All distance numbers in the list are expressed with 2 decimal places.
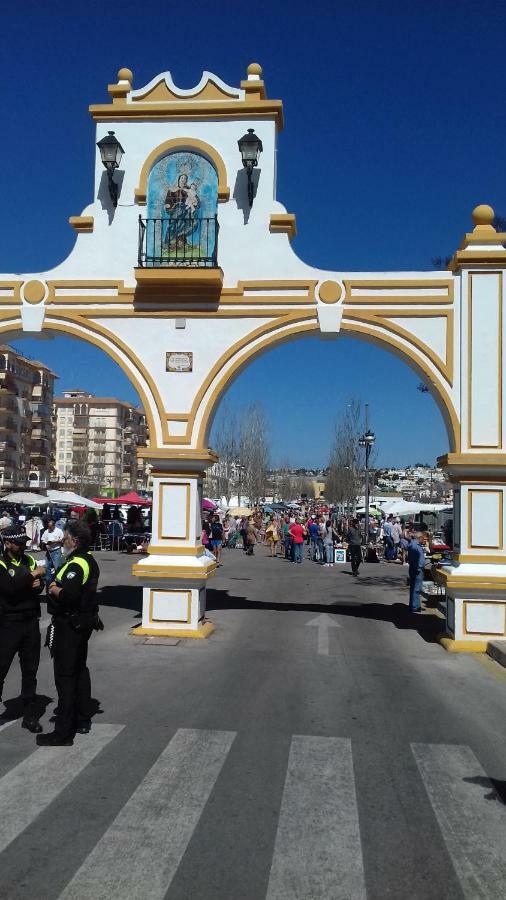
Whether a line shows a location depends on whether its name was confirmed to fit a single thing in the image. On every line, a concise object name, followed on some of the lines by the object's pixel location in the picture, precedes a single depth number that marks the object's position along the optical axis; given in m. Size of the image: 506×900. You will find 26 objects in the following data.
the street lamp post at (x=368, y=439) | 27.77
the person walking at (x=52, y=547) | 13.64
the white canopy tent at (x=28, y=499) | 33.69
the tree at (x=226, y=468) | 55.62
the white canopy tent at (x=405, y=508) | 33.69
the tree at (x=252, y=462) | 58.62
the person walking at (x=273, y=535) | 28.20
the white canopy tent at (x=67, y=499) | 33.19
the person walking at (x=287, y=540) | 27.40
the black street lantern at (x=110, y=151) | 11.45
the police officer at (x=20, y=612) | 6.53
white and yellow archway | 10.94
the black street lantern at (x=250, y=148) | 11.17
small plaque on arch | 11.46
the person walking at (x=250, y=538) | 28.41
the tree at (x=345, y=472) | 42.88
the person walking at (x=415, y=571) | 13.85
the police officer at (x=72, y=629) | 6.07
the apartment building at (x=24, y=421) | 72.75
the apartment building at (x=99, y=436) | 113.50
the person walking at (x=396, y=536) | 26.17
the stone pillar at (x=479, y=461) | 10.57
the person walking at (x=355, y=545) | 20.94
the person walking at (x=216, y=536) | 23.36
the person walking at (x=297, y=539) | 24.62
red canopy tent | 33.38
